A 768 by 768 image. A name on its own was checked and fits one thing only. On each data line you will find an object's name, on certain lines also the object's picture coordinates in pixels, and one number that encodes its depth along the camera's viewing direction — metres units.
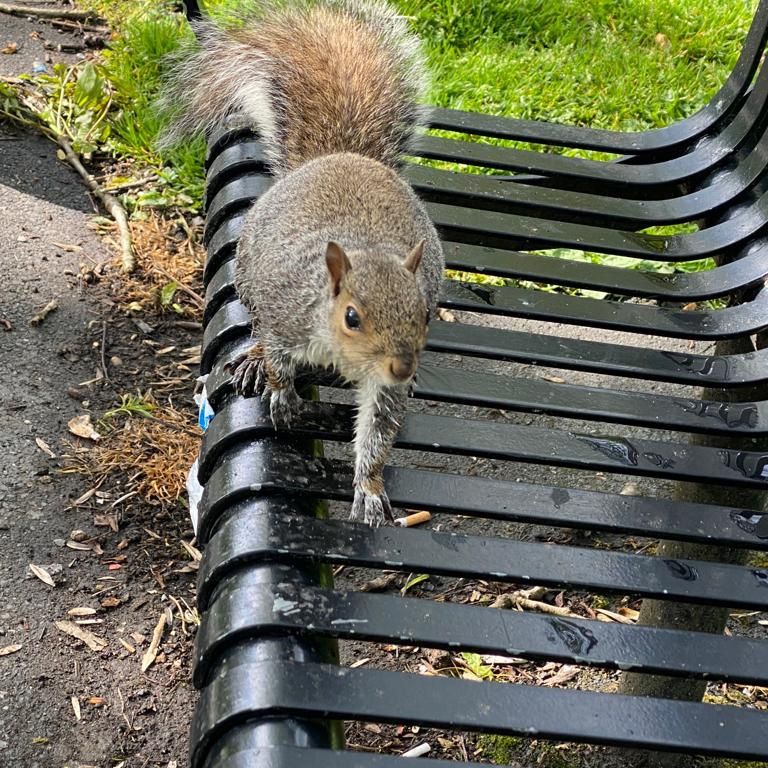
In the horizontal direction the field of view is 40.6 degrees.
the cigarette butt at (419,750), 0.55
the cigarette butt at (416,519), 0.66
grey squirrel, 0.45
